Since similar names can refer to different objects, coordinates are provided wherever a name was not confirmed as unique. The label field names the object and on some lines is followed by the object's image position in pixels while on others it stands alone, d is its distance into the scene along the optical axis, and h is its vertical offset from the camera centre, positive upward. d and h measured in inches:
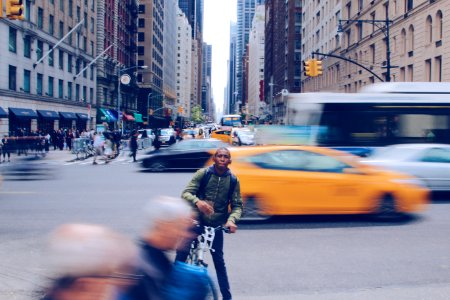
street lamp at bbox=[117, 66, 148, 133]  2517.7 +230.4
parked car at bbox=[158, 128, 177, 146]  1589.2 -26.0
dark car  854.5 -44.2
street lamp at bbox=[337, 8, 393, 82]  1098.4 +126.7
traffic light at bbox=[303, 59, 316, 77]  1132.9 +129.6
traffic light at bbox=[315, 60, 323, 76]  1126.0 +129.0
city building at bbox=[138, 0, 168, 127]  3833.7 +514.8
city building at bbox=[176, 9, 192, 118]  7436.0 +930.9
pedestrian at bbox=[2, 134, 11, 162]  936.3 -34.6
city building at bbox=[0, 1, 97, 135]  1550.4 +194.6
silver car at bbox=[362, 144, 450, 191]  521.3 -31.2
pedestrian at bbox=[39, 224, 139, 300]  105.7 -27.1
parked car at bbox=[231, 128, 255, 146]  1636.3 -24.7
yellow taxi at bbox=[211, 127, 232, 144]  1822.2 -20.9
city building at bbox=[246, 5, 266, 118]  7053.2 +783.9
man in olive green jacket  219.1 -26.6
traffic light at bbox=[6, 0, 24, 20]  654.5 +142.1
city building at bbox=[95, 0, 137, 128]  2539.4 +375.7
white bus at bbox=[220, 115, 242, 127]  3346.5 +54.7
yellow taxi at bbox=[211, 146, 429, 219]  407.8 -41.6
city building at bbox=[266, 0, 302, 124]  3816.4 +615.0
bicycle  178.7 -41.1
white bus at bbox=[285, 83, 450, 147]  701.9 +18.2
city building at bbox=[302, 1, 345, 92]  2508.6 +481.5
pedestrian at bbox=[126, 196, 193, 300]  125.6 -26.8
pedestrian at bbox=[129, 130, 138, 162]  1103.6 -30.7
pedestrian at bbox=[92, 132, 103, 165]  1084.5 -36.6
